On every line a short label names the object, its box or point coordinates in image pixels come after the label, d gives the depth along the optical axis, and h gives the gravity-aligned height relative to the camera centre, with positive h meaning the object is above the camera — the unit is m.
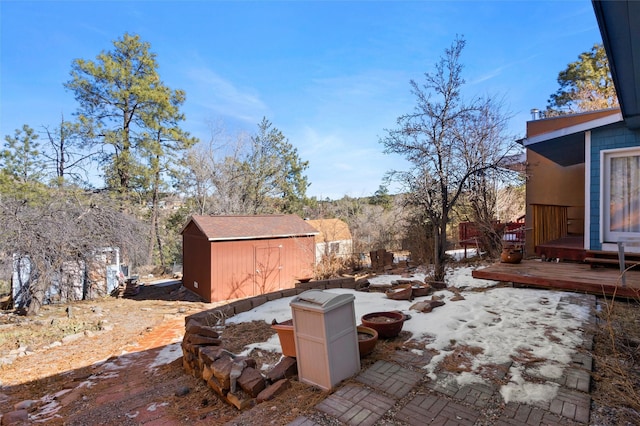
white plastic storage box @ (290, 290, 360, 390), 2.76 -1.11
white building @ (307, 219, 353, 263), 11.57 -1.06
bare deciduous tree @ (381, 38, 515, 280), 7.06 +1.72
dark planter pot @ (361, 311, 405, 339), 3.78 -1.33
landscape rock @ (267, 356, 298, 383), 3.05 -1.54
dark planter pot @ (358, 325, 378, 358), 3.29 -1.35
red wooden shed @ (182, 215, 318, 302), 11.95 -1.63
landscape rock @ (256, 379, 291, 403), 2.80 -1.60
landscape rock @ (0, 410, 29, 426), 3.44 -2.29
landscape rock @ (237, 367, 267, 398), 2.93 -1.59
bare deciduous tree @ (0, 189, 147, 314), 8.62 -0.55
